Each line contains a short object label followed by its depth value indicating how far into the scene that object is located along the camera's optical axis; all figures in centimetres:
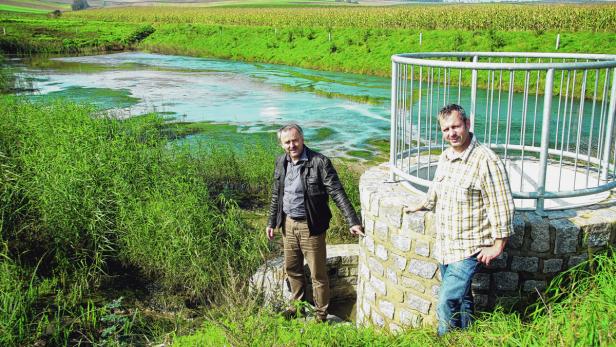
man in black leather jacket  509
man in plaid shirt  374
